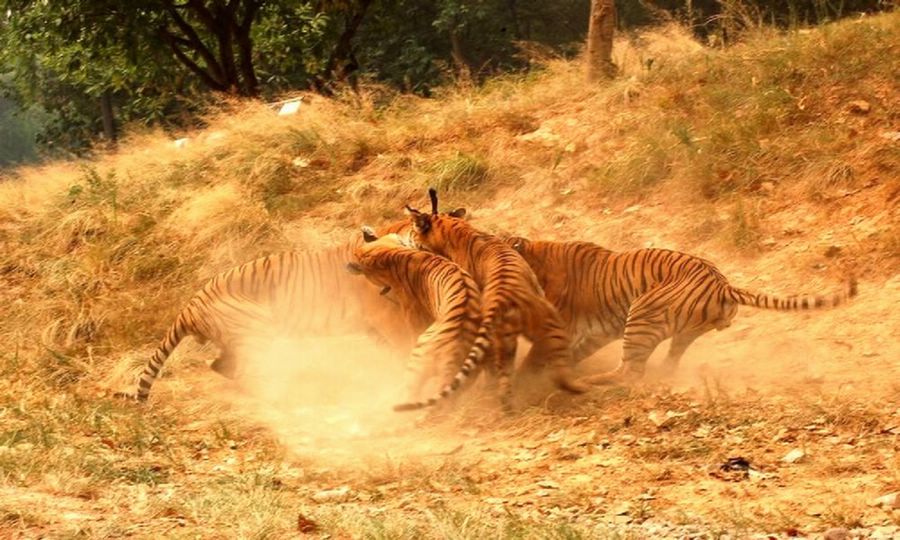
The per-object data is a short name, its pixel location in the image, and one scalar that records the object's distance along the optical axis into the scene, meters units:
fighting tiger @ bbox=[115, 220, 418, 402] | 16.56
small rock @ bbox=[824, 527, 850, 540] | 8.88
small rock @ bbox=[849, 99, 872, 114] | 20.17
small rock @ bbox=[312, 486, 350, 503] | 11.58
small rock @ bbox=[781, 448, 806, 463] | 11.28
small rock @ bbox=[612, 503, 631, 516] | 10.20
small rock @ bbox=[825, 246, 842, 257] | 17.36
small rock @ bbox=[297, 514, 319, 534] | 9.62
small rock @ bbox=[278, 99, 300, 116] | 26.99
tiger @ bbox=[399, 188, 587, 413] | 13.95
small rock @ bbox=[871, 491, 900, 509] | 9.42
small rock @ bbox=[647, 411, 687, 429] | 12.95
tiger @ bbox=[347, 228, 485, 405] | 13.81
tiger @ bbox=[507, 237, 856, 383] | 14.34
